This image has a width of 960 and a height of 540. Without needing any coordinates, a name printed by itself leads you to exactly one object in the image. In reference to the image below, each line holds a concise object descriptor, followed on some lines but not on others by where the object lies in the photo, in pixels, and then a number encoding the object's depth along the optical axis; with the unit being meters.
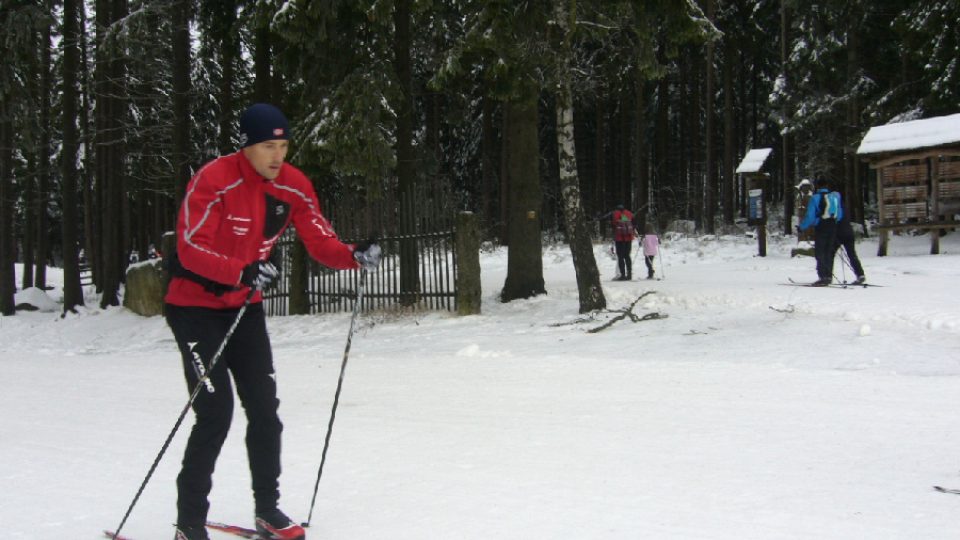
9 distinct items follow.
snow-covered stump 17.97
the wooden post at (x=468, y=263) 12.20
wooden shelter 18.69
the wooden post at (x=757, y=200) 19.56
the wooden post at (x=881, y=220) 19.42
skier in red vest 16.34
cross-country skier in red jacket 3.43
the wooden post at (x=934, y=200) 18.62
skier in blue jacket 12.88
